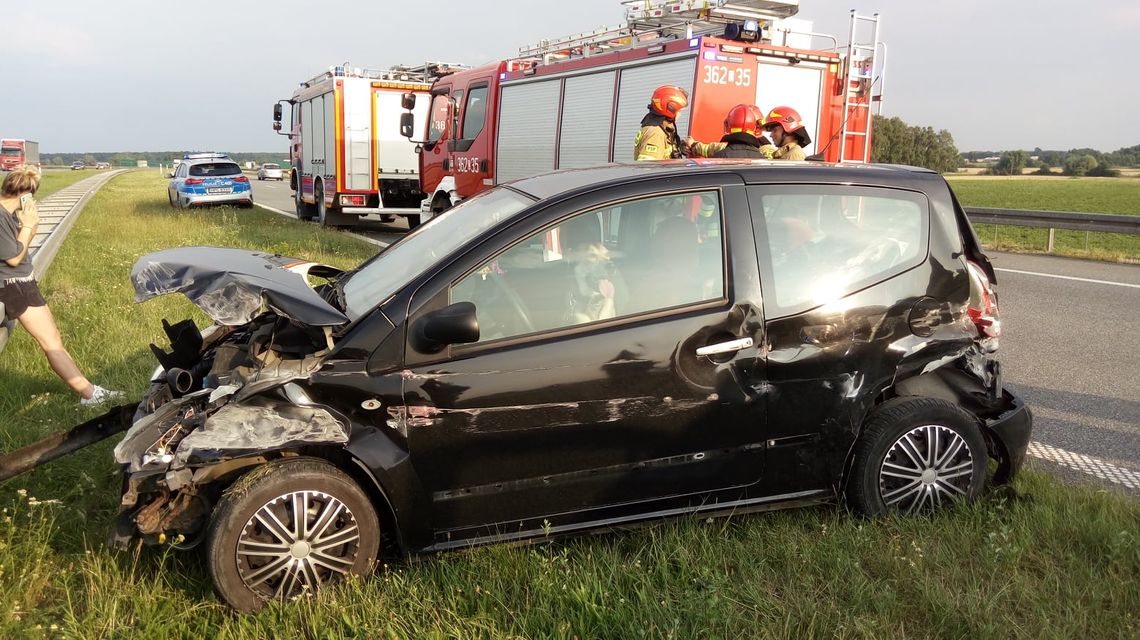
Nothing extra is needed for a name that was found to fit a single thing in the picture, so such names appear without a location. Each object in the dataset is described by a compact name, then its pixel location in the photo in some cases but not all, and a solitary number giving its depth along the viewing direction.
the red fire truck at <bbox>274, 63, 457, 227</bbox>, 16.22
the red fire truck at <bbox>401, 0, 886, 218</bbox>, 8.34
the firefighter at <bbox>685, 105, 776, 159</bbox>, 6.86
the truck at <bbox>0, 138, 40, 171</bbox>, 60.18
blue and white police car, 21.75
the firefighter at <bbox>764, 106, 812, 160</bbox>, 7.50
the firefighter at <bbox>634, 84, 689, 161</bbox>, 7.32
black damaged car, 2.94
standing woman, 5.25
